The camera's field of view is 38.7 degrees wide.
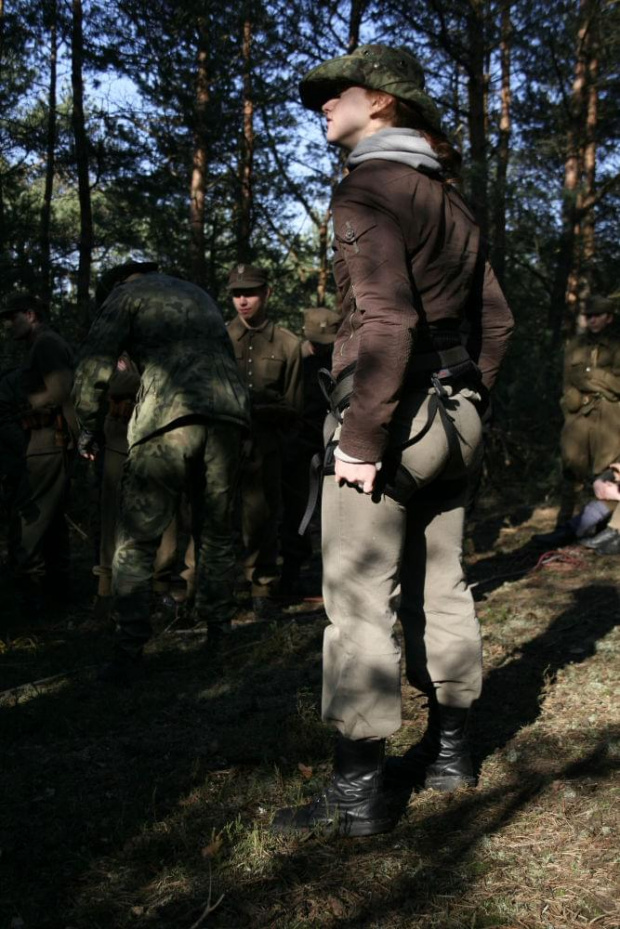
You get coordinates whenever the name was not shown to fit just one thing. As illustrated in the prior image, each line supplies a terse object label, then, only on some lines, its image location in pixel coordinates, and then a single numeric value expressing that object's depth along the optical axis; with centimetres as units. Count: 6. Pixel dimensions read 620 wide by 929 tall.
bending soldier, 470
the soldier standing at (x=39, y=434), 675
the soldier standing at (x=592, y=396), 863
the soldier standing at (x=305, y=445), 746
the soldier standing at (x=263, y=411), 698
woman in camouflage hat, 255
